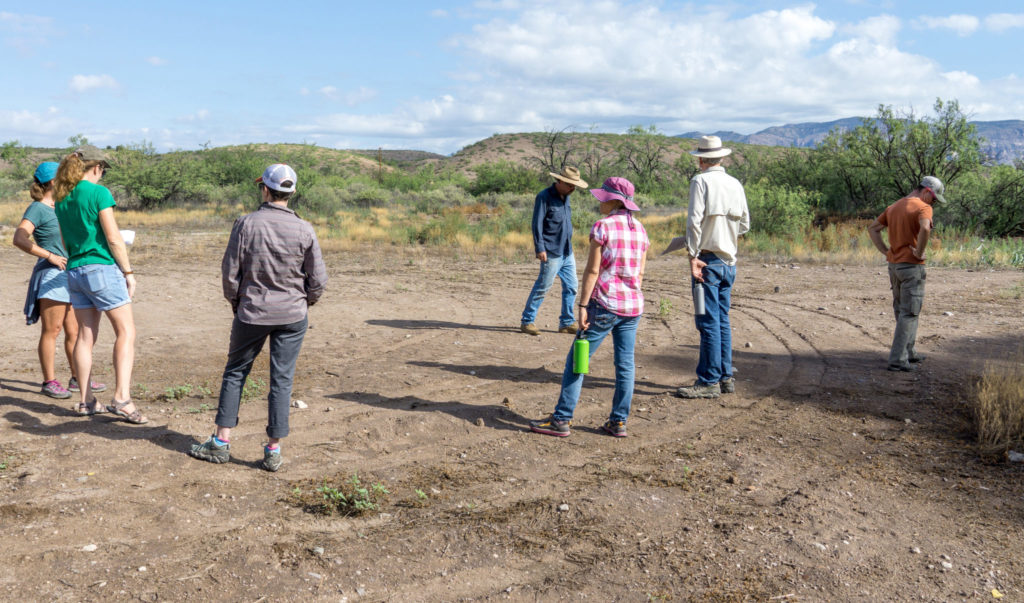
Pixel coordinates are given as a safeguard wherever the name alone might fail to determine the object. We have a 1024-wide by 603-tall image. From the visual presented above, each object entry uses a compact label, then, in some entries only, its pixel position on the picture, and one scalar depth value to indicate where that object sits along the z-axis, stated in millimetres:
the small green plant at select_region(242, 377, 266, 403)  6055
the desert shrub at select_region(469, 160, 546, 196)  40188
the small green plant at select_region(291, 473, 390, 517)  4016
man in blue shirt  8203
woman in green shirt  4859
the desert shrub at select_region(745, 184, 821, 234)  18281
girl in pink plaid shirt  4965
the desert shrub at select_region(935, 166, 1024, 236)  19188
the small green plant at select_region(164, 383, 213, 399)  6031
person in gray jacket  4125
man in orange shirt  6719
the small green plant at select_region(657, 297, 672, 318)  9828
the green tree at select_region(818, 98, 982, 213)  20234
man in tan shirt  5855
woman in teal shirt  5441
